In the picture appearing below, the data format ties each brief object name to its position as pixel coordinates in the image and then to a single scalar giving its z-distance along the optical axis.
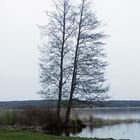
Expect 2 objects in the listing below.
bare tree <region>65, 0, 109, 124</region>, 34.62
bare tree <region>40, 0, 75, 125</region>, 34.34
